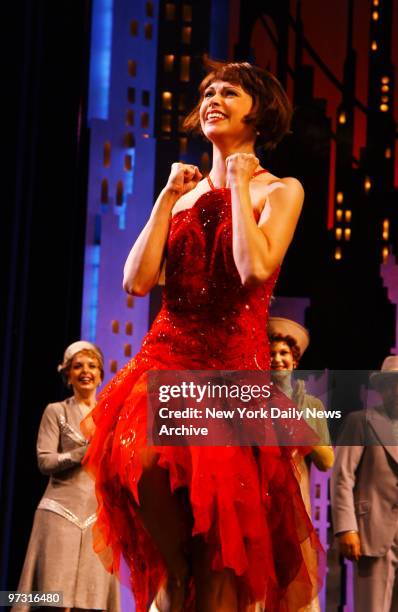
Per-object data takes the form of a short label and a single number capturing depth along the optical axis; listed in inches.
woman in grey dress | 281.7
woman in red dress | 136.5
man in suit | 265.6
